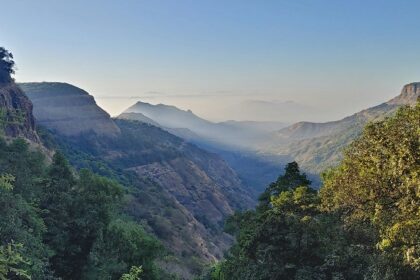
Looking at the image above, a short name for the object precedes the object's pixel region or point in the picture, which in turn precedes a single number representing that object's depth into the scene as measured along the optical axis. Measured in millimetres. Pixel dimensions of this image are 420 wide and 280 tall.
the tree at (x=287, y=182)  37094
